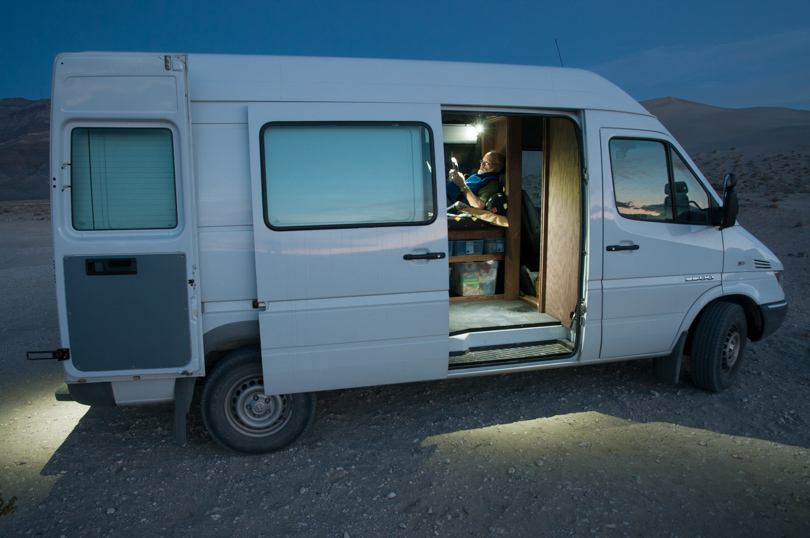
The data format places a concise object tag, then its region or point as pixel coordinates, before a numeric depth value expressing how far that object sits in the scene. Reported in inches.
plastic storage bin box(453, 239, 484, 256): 235.6
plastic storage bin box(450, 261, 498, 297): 239.8
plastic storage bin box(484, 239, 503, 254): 239.8
